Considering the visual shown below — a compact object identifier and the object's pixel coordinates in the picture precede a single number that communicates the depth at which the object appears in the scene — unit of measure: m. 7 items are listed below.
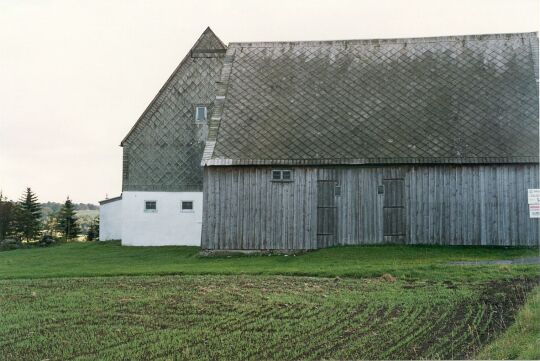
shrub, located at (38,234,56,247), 48.06
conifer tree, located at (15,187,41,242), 52.28
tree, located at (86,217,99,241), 56.33
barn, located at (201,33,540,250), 27.42
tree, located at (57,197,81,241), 61.12
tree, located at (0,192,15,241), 50.22
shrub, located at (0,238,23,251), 44.78
